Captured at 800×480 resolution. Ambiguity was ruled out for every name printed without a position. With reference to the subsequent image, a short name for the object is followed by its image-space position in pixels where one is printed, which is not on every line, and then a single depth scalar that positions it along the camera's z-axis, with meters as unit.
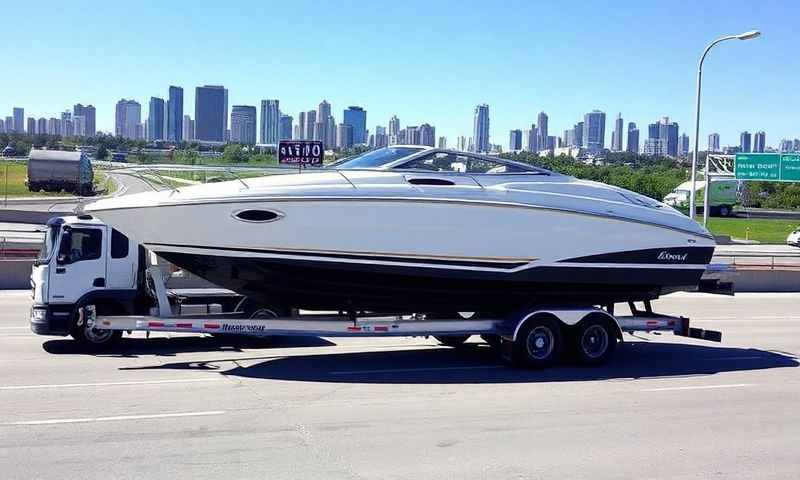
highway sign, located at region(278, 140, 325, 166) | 23.62
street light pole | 27.01
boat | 12.65
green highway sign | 51.24
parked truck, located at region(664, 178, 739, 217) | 65.39
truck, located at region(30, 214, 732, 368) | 13.50
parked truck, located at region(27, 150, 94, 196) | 48.00
